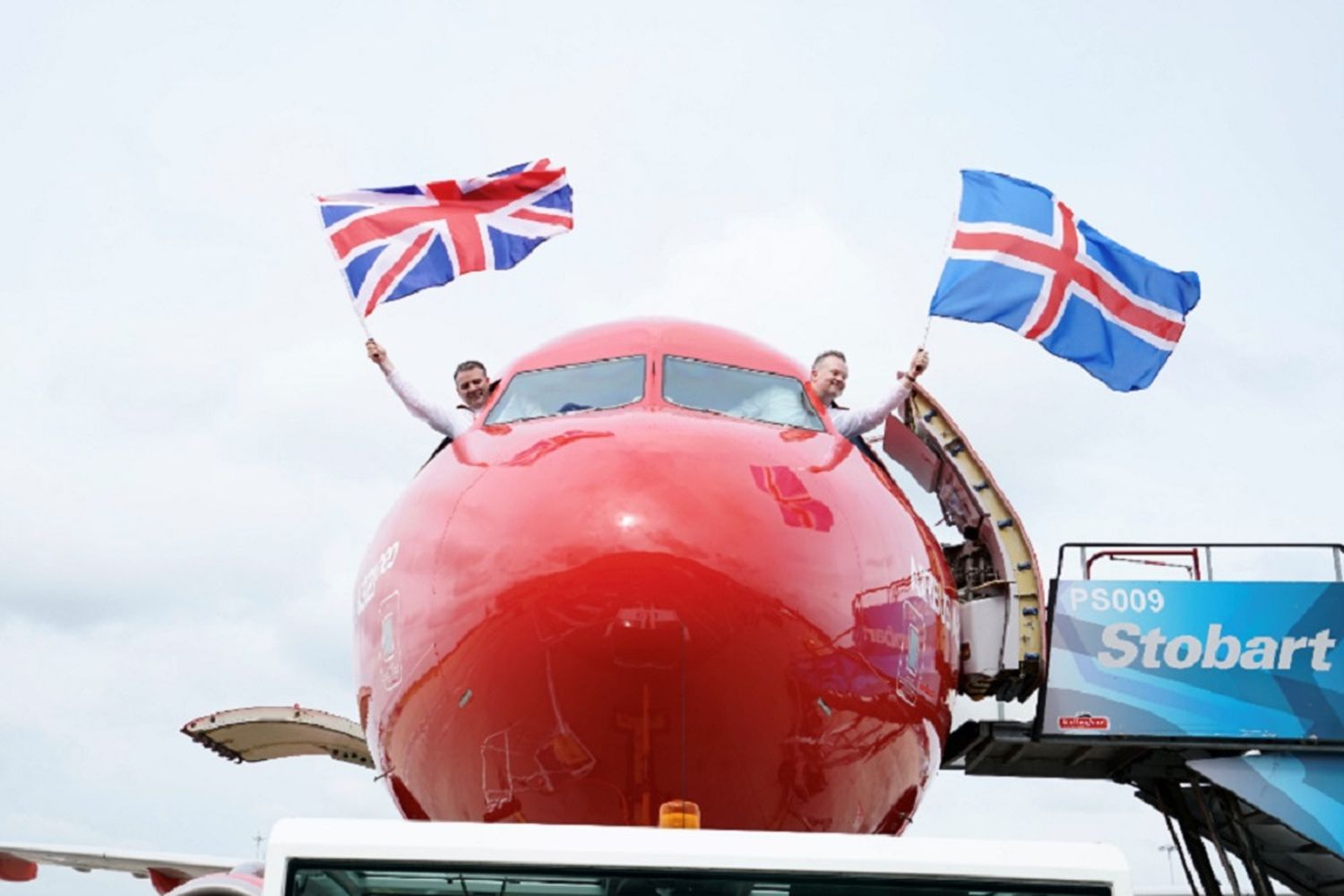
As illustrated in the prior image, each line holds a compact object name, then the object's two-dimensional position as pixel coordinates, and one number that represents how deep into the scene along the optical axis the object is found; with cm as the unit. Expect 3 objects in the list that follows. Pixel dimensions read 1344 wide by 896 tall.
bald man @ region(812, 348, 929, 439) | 921
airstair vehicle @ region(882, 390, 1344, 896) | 1227
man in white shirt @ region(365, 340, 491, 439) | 923
